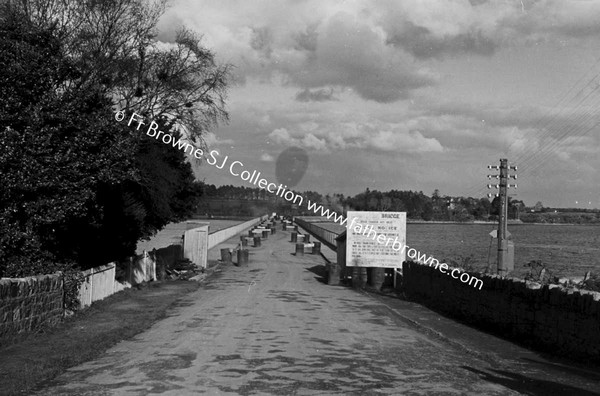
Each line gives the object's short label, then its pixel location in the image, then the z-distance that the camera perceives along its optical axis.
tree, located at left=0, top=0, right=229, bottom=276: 16.12
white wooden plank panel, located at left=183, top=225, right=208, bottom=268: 39.22
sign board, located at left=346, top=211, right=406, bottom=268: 29.75
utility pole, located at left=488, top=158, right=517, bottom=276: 37.78
